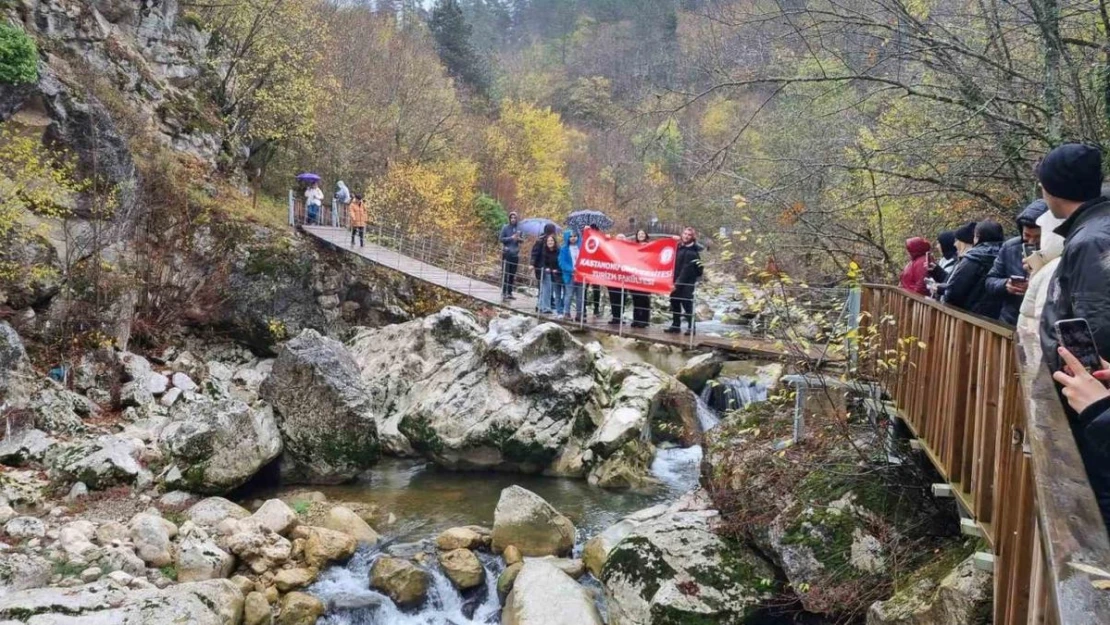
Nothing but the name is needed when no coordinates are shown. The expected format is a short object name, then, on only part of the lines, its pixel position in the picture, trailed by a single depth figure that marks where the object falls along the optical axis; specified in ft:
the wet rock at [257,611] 20.21
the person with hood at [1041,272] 8.94
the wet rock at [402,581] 22.33
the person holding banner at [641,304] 38.22
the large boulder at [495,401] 33.86
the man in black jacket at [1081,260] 6.24
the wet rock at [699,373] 41.09
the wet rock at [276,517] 24.93
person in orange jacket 55.13
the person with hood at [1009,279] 12.98
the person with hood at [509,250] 44.39
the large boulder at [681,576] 17.69
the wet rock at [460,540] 25.02
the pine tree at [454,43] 130.52
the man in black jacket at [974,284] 14.46
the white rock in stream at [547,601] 19.70
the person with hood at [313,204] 62.44
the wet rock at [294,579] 22.48
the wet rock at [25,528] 22.20
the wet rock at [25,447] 28.19
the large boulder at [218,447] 28.71
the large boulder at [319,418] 31.96
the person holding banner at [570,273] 39.81
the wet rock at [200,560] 21.88
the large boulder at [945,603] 11.63
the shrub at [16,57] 38.27
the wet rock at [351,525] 25.84
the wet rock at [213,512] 24.93
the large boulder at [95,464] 27.45
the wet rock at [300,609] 20.93
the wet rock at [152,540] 22.18
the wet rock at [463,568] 22.91
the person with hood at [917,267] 19.67
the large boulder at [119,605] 16.74
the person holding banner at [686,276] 34.68
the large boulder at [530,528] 24.62
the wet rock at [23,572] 18.92
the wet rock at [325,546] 23.79
